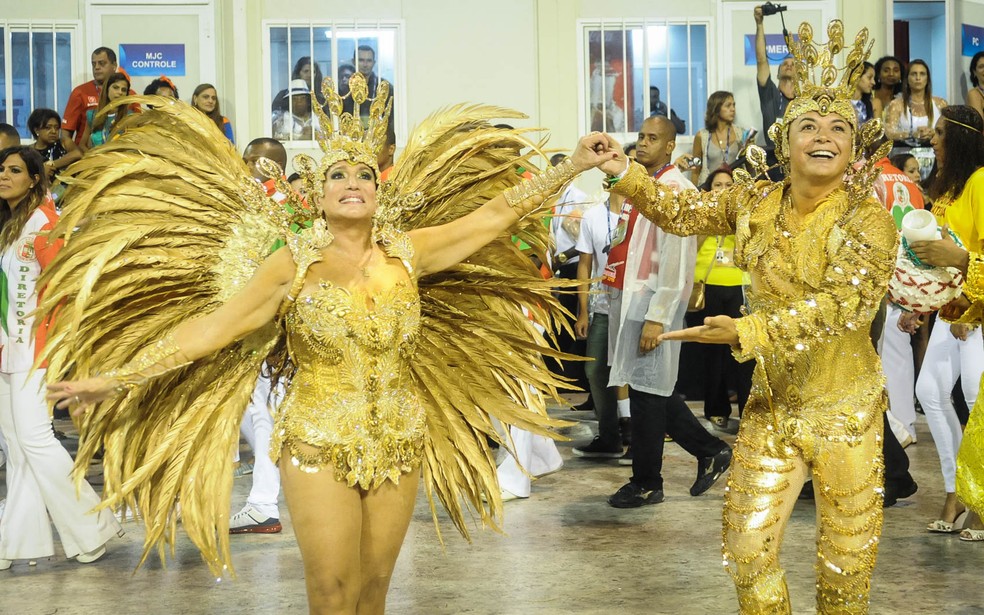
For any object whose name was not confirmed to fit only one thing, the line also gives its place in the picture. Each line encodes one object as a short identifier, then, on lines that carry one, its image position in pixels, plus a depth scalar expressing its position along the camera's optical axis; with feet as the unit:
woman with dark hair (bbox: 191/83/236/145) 32.24
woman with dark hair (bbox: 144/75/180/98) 29.55
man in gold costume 12.37
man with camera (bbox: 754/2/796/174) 33.17
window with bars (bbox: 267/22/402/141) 39.50
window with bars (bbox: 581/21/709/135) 40.24
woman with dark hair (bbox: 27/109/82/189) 33.24
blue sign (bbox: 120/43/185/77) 39.29
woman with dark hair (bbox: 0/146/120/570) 18.24
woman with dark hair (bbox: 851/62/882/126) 31.68
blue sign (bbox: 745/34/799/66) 38.68
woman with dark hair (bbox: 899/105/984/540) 14.28
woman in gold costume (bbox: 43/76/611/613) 12.16
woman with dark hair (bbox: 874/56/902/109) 33.30
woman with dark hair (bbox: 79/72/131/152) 29.91
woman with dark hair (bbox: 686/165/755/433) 26.68
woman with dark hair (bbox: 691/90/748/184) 33.55
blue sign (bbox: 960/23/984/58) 40.01
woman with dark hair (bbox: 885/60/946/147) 32.19
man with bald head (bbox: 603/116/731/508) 20.06
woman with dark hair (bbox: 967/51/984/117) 30.78
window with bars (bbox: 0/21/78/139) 39.63
